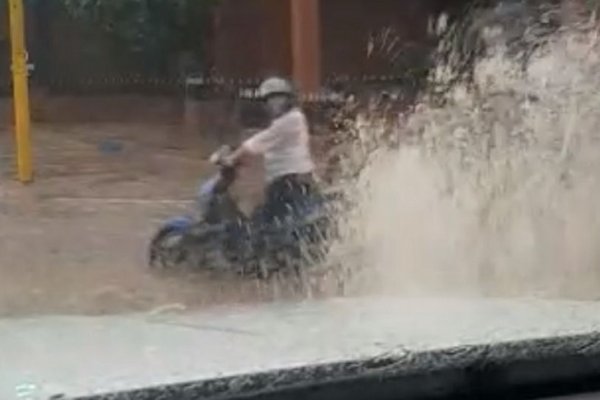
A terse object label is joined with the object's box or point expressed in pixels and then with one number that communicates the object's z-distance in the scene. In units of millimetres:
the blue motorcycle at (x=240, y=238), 13000
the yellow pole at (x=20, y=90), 22438
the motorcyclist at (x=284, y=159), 13785
